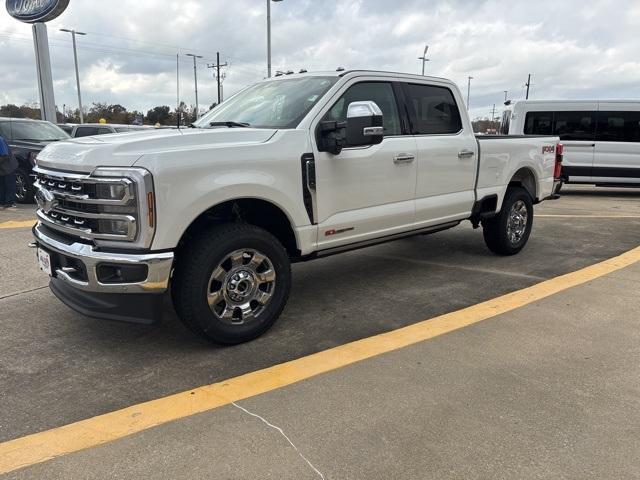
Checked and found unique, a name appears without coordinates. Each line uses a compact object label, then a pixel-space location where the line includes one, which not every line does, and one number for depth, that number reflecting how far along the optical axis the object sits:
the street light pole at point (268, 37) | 25.90
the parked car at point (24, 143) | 10.49
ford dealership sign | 19.21
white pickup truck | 3.27
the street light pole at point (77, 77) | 48.32
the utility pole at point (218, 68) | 52.72
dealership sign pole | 19.34
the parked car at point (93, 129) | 15.27
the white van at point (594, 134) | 13.04
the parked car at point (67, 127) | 17.61
